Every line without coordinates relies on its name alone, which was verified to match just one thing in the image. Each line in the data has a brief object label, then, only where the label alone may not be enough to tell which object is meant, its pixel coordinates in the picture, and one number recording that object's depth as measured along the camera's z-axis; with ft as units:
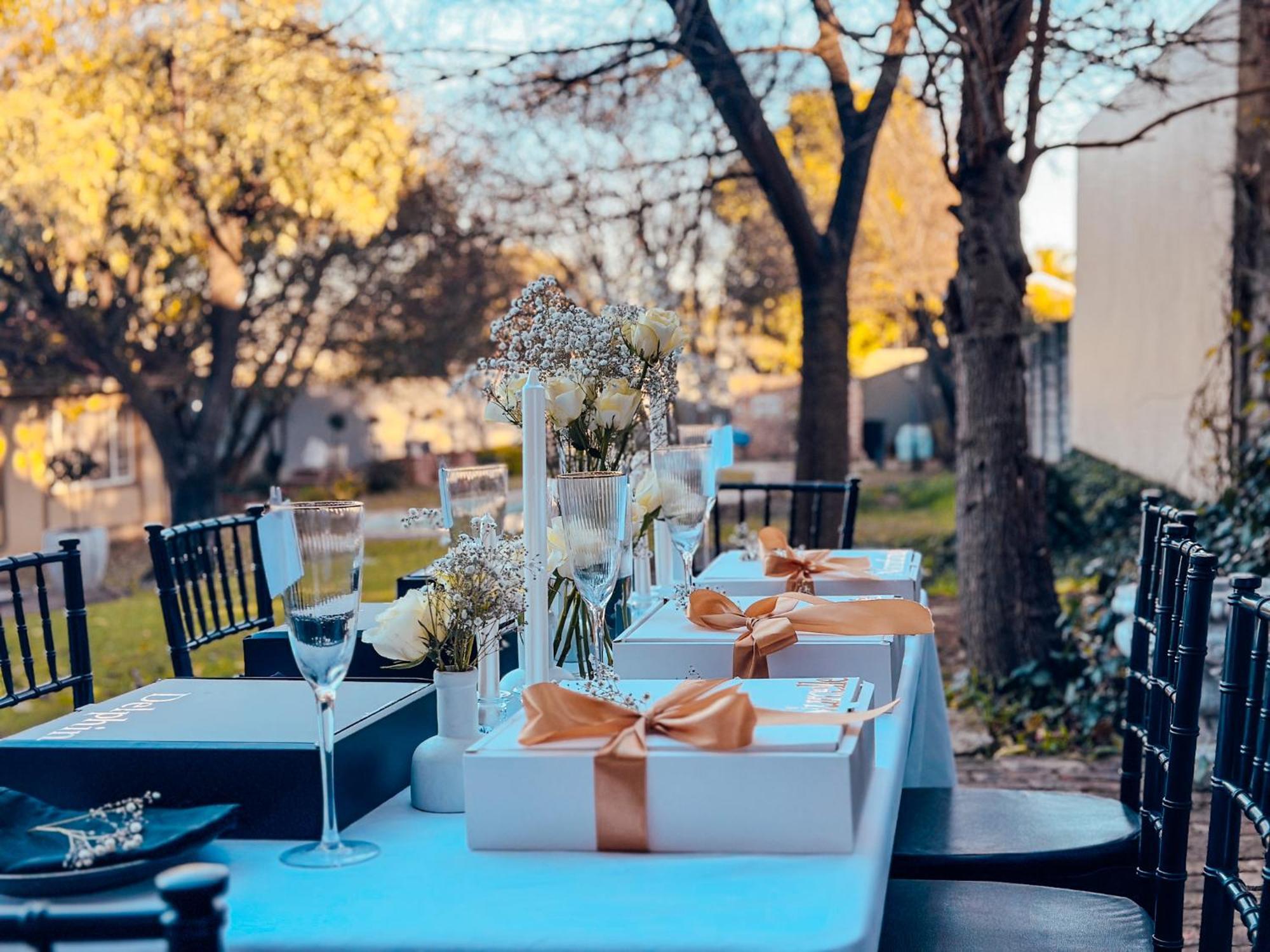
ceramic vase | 4.70
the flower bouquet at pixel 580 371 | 6.03
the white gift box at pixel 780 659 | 5.69
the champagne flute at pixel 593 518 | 5.29
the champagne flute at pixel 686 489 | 6.91
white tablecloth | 3.55
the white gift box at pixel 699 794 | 4.00
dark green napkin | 3.80
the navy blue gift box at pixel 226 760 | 4.34
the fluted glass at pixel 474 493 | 6.51
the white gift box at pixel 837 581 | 7.31
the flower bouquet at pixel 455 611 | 4.83
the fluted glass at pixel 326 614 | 4.09
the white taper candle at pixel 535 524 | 5.10
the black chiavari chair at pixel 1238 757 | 4.95
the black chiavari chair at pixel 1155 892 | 5.97
